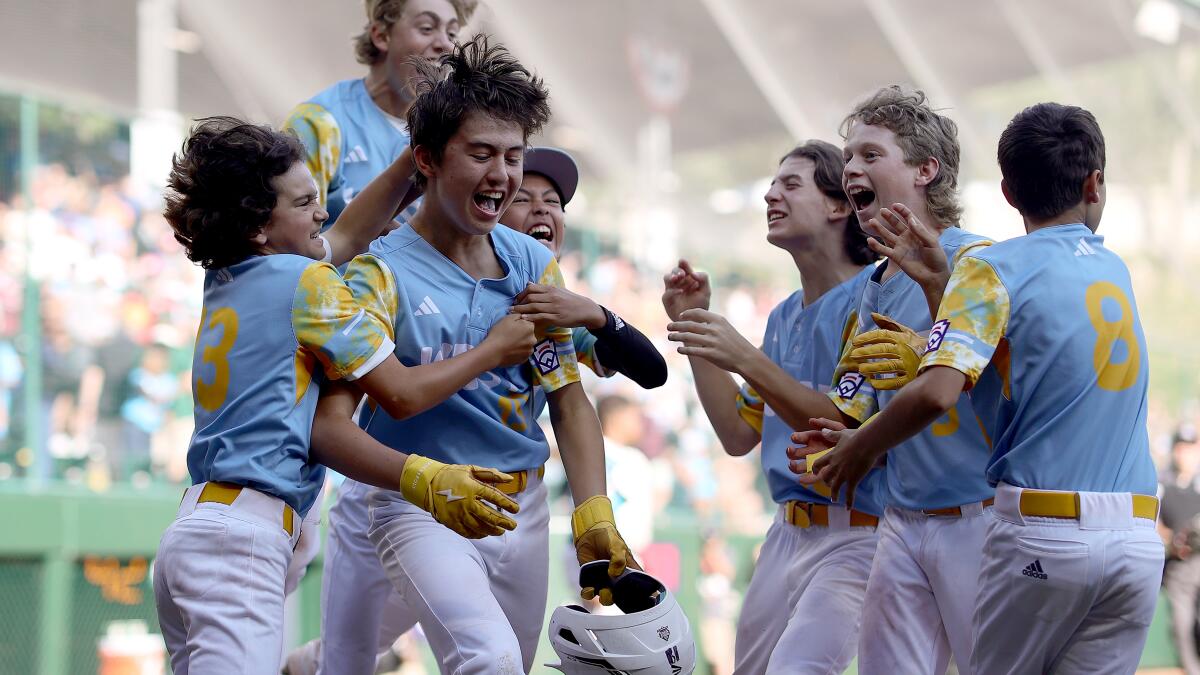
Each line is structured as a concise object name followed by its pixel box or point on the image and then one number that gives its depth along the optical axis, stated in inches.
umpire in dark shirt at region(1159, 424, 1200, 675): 767.1
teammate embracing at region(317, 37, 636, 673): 292.5
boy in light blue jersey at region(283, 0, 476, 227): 375.6
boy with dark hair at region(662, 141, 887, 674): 329.4
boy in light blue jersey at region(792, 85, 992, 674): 310.8
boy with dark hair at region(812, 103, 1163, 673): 269.9
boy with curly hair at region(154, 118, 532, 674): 264.7
